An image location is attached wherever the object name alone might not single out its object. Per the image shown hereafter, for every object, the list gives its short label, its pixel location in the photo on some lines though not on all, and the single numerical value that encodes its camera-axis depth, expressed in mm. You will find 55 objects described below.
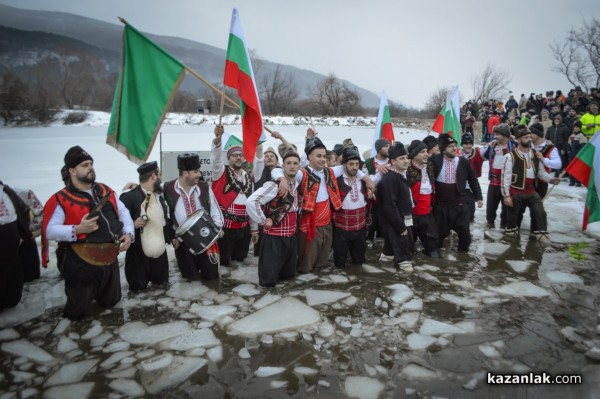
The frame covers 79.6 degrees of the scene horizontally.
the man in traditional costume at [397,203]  4762
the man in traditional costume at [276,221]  4227
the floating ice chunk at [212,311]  3598
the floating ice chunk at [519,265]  4742
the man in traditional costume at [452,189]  5387
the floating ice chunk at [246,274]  4562
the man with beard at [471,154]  6696
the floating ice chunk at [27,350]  2914
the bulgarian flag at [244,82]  4281
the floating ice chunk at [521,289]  4000
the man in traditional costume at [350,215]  4770
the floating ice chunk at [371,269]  4766
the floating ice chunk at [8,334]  3207
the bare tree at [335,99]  45125
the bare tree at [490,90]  41844
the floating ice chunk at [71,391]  2488
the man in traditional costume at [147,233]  4039
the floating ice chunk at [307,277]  4566
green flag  3943
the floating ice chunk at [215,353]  2895
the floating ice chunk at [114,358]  2829
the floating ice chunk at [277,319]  3334
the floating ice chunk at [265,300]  3812
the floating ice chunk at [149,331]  3180
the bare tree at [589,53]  21141
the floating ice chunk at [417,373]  2643
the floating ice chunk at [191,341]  3076
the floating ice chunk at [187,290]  4099
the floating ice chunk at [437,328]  3230
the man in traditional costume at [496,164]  6617
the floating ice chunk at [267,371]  2701
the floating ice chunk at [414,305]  3683
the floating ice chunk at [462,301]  3750
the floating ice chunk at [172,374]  2592
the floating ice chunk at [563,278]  4359
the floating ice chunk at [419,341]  3025
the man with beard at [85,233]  3328
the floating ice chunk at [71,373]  2639
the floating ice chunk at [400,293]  3908
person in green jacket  10011
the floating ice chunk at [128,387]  2516
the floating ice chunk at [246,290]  4145
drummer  4344
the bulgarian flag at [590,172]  5187
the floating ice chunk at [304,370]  2715
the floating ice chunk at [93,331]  3236
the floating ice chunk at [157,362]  2799
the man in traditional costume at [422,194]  5207
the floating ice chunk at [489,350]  2891
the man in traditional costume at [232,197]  4898
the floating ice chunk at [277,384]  2574
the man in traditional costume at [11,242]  3572
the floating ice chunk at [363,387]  2482
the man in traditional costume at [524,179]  5969
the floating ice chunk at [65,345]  3024
